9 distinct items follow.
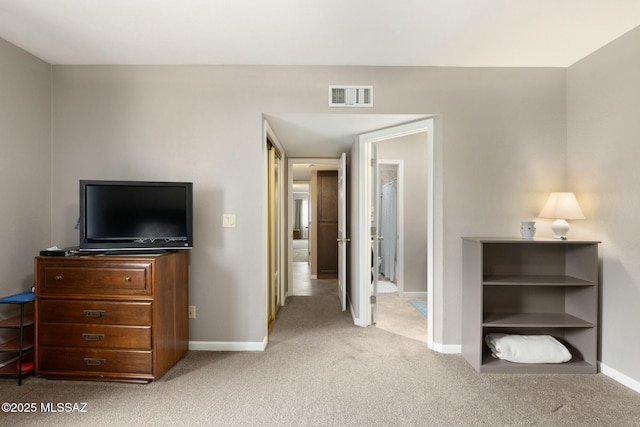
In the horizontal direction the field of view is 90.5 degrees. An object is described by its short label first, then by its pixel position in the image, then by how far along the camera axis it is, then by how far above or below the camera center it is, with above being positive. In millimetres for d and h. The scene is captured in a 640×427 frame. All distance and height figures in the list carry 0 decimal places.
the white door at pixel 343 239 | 3908 -298
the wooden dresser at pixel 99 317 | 2240 -725
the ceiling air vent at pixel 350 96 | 2812 +1056
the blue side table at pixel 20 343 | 2211 -936
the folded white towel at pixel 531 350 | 2457 -1059
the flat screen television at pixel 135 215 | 2416 +1
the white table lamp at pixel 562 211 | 2514 +28
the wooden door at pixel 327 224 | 6188 -179
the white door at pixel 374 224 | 3510 -104
